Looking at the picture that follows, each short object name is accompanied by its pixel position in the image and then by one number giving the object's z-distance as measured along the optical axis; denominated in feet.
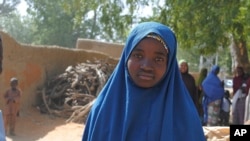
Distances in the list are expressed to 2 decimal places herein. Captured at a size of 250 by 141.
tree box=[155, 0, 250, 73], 28.81
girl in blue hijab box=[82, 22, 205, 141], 6.79
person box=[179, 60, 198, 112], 24.97
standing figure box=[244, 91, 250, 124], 18.79
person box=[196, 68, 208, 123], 32.37
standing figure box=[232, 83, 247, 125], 27.94
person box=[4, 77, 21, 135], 31.68
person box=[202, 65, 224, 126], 29.23
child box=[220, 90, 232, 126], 30.27
